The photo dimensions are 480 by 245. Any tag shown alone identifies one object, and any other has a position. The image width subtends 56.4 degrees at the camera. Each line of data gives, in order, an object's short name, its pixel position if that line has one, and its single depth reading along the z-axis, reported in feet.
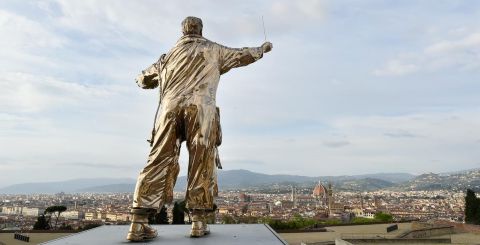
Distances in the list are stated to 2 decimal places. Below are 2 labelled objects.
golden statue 17.30
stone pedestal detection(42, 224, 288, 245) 15.81
